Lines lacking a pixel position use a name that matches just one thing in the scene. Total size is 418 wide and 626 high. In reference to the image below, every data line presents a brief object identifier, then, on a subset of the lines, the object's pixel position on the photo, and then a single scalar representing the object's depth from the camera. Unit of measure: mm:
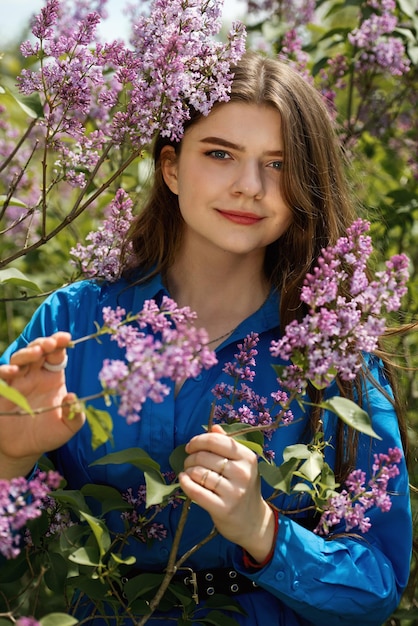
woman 1269
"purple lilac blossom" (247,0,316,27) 2039
